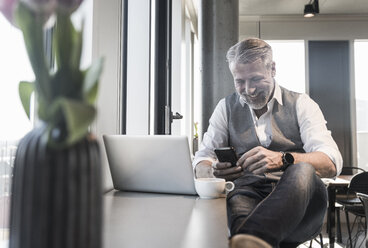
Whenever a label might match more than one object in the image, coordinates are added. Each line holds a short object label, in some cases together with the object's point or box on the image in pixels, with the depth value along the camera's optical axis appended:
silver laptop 1.15
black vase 0.29
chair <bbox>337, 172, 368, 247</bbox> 3.25
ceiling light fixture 4.38
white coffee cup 1.17
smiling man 1.09
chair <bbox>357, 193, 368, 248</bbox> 2.18
